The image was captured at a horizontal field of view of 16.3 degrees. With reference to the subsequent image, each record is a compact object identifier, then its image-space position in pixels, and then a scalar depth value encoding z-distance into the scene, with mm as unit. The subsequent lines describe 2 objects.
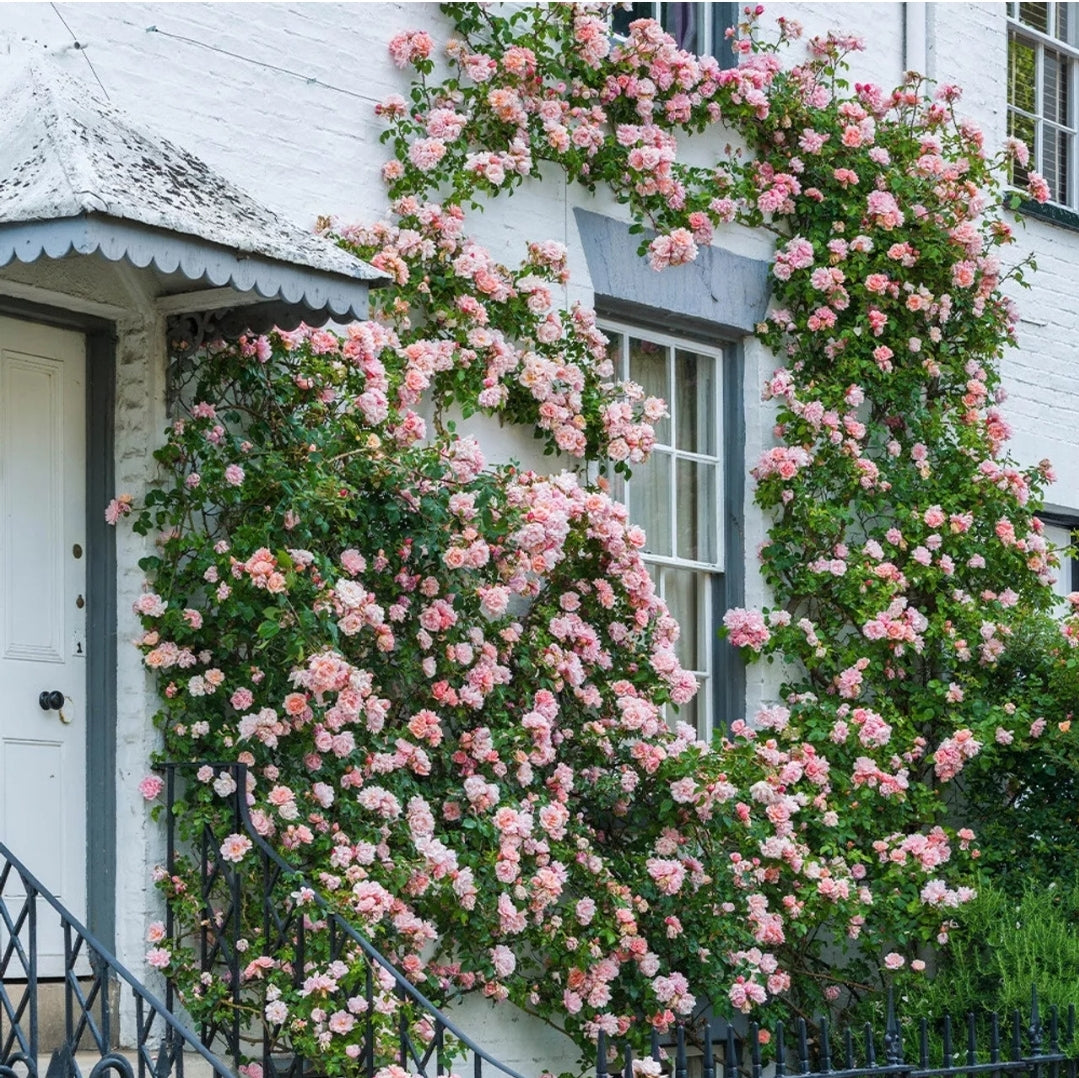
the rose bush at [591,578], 13348
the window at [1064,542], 21824
